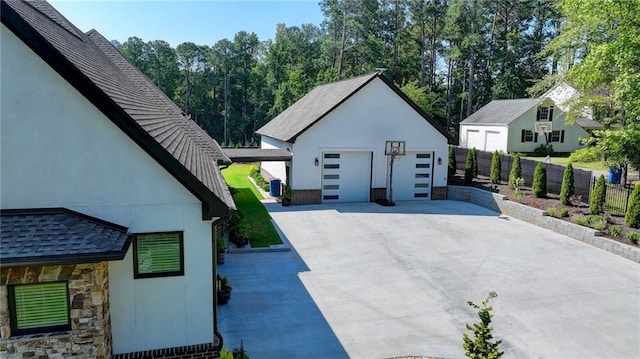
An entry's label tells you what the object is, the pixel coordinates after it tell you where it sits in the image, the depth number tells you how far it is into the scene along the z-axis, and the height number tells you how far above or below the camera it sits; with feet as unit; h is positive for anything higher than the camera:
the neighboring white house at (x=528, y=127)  119.96 +7.70
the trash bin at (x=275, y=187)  71.31 -6.56
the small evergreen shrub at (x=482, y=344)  19.34 -8.60
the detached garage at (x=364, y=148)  65.72 +0.25
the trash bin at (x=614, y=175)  73.81 -3.13
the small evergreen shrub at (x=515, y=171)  68.13 -2.68
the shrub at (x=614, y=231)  46.50 -7.96
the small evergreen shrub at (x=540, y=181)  62.28 -3.75
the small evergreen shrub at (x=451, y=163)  80.94 -2.01
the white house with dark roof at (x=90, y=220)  18.49 -3.73
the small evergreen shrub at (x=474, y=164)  75.13 -1.95
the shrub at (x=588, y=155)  60.43 +0.12
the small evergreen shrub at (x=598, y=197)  52.54 -4.89
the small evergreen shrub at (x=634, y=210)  47.21 -5.74
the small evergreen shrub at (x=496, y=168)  73.31 -2.48
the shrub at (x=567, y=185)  57.41 -3.90
